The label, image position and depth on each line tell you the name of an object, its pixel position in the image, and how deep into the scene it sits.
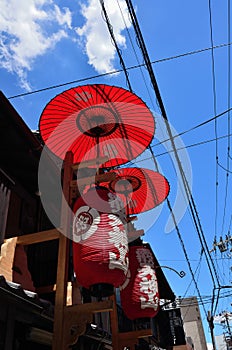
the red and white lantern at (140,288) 6.46
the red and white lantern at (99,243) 4.02
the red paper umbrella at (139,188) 7.06
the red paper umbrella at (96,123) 5.14
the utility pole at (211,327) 24.57
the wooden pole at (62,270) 3.77
